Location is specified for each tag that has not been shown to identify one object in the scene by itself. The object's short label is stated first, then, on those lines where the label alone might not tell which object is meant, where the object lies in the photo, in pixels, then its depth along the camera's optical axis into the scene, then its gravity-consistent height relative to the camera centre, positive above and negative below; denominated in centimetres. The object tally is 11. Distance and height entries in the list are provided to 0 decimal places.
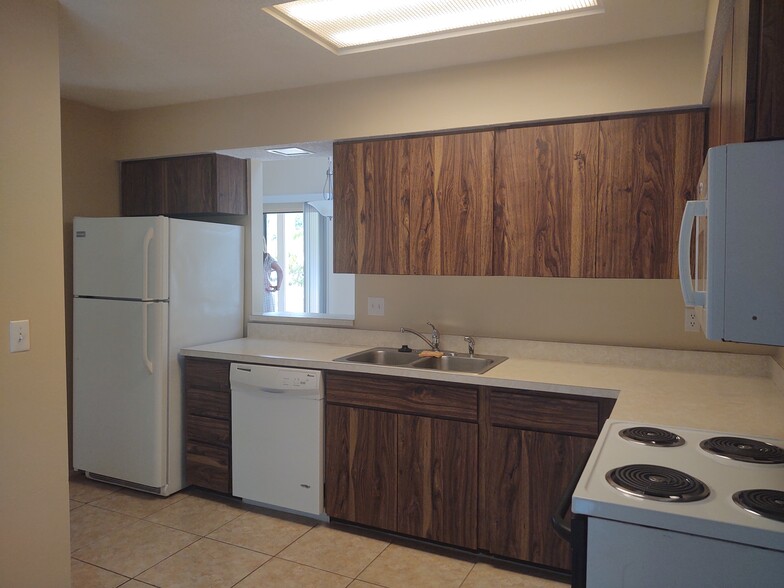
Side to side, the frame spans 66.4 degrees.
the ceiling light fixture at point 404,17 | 235 +104
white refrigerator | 335 -39
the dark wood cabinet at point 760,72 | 111 +38
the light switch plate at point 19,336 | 211 -24
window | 648 +34
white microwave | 113 +6
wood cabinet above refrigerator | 379 +54
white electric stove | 119 -51
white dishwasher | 307 -89
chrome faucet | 331 -38
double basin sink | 311 -48
